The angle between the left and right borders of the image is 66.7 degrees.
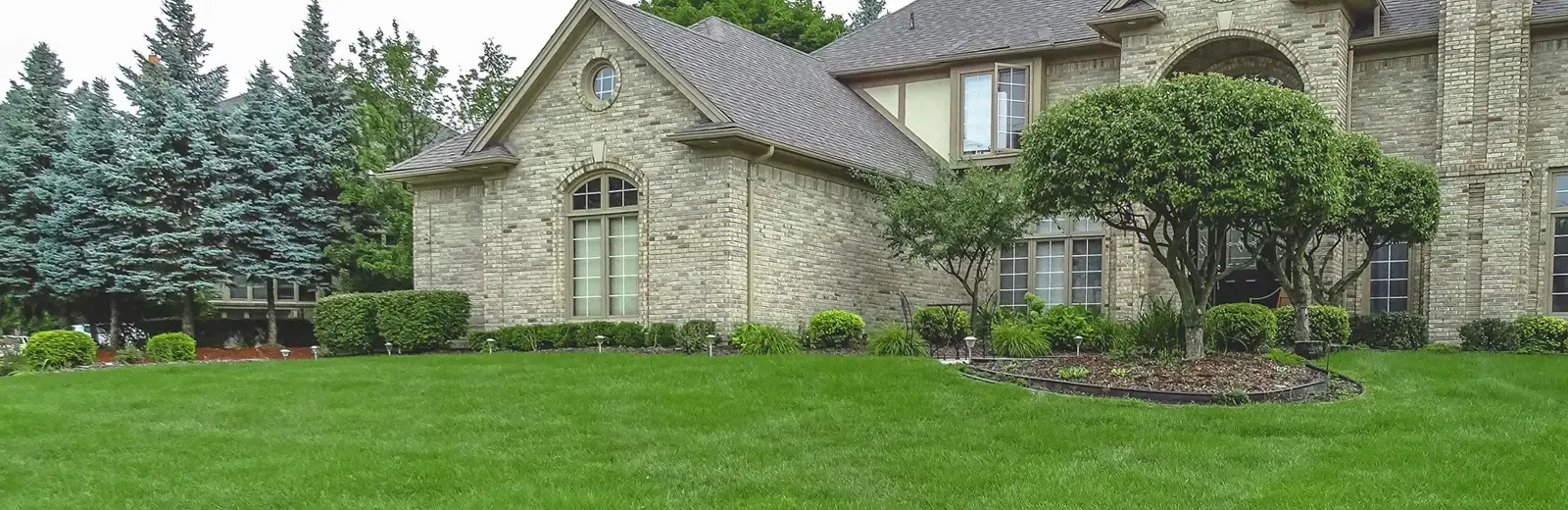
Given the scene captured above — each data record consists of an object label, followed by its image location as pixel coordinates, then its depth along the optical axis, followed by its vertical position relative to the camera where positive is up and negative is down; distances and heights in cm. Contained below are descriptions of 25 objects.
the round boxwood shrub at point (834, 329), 1723 -136
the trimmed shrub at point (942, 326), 1762 -134
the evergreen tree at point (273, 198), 2769 +83
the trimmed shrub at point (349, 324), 1970 -150
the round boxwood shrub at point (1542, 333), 1639 -132
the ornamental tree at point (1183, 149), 1163 +87
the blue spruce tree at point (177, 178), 2703 +129
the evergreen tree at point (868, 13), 5472 +1033
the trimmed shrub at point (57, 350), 1823 -183
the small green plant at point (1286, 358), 1330 -139
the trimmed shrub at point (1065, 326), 1666 -127
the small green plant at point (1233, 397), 1038 -140
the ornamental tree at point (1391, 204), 1516 +43
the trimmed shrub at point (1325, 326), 1662 -125
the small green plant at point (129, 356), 1995 -208
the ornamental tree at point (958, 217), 1684 +27
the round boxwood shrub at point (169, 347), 2020 -196
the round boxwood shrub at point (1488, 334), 1666 -136
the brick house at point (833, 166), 1738 +107
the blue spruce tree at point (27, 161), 2842 +179
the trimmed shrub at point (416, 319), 1905 -137
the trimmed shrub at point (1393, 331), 1745 -138
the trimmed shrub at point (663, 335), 1716 -146
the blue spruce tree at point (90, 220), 2720 +29
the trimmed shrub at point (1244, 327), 1593 -120
